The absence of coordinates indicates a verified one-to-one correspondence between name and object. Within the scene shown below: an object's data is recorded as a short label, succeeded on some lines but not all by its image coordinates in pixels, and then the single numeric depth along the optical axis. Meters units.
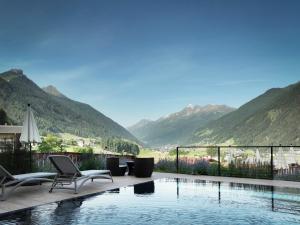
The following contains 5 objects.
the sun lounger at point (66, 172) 5.35
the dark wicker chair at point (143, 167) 7.49
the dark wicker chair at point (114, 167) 7.77
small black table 7.98
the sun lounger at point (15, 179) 4.72
